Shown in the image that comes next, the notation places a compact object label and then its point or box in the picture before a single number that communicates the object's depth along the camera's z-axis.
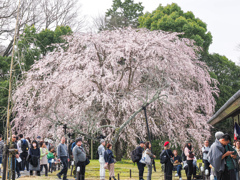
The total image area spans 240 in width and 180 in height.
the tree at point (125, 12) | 48.56
